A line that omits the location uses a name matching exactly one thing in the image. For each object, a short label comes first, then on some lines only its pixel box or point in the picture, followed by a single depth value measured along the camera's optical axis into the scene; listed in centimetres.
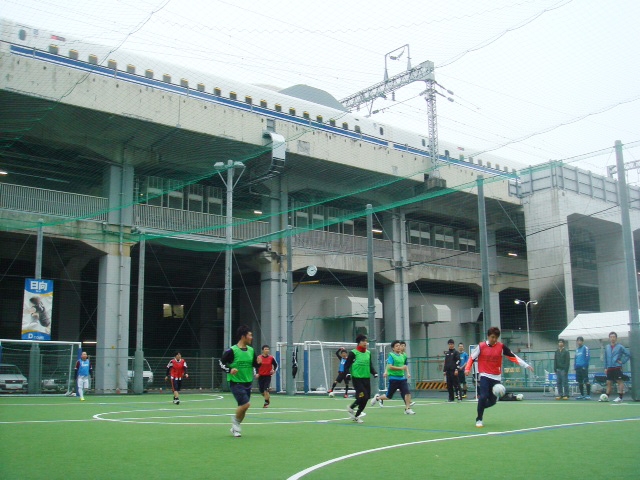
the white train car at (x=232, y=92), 2891
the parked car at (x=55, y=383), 3112
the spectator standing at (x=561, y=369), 2162
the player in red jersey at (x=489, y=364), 1168
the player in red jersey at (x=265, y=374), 1941
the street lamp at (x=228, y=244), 2992
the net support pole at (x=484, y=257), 2306
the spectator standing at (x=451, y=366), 2166
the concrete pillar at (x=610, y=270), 4372
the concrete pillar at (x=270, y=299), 3919
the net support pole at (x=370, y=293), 2661
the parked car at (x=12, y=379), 3031
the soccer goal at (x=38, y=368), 3044
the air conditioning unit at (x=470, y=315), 4928
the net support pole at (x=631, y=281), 1962
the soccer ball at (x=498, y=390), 1110
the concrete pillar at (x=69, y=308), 4062
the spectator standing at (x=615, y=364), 1939
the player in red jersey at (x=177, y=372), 2202
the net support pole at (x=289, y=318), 3142
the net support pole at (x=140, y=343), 3195
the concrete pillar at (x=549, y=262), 4306
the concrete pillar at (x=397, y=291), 4462
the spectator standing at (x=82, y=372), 2552
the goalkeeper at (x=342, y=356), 2477
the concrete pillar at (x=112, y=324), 3306
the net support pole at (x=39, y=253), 2992
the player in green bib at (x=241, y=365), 1102
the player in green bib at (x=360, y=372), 1356
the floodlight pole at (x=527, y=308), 3614
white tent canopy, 2895
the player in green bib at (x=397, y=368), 1622
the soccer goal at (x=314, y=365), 3306
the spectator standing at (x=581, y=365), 2077
